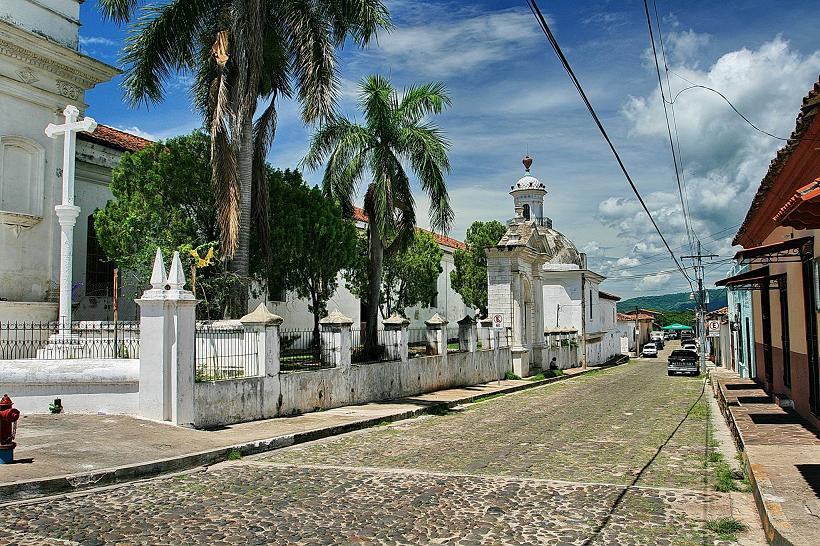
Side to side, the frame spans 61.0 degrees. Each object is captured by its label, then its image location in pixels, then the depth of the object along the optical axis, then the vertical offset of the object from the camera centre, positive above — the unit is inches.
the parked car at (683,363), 1341.0 -83.6
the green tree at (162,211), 714.8 +121.3
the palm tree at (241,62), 647.8 +257.6
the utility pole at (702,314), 1553.4 +13.1
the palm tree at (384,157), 771.4 +186.6
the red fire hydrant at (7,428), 336.2 -48.6
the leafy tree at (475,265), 1667.1 +138.4
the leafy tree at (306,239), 832.9 +107.0
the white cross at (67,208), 593.3 +101.7
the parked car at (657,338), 3284.2 -86.7
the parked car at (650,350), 2381.2 -104.2
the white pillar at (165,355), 468.1 -19.6
